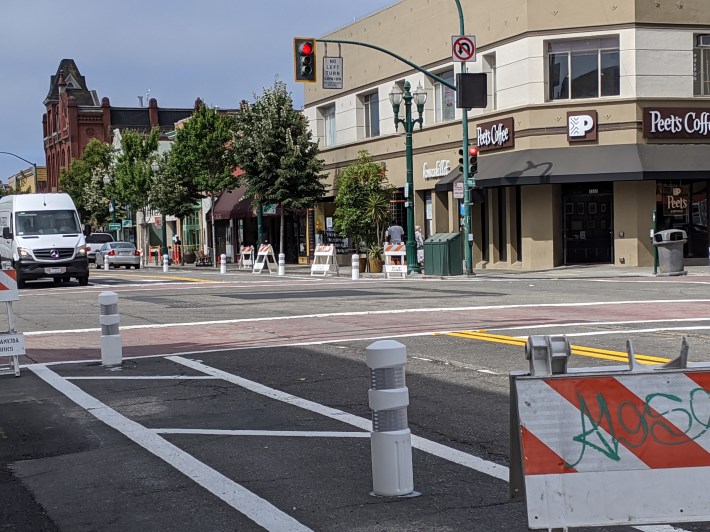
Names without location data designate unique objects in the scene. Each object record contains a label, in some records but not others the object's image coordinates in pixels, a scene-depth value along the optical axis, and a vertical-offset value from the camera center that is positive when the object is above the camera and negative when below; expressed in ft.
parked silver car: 174.91 -4.01
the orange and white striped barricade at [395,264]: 109.10 -4.15
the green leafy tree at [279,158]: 153.38 +10.79
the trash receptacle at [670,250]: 91.81 -3.05
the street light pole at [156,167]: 199.66 +12.80
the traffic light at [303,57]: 89.04 +15.10
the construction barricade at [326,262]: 119.85 -4.28
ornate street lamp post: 111.14 +6.30
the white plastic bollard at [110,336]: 38.86 -4.04
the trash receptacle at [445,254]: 104.37 -3.27
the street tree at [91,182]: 280.10 +15.00
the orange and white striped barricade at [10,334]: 36.88 -3.65
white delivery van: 96.07 -0.35
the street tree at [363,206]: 130.41 +2.58
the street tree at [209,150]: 179.11 +14.36
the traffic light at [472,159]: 104.10 +6.56
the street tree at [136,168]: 230.89 +14.70
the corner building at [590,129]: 110.73 +10.25
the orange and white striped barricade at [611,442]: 14.48 -3.25
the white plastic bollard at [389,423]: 18.71 -3.79
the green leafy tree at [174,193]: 189.67 +7.22
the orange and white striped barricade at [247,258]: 151.43 -4.55
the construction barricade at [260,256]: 128.47 -3.71
